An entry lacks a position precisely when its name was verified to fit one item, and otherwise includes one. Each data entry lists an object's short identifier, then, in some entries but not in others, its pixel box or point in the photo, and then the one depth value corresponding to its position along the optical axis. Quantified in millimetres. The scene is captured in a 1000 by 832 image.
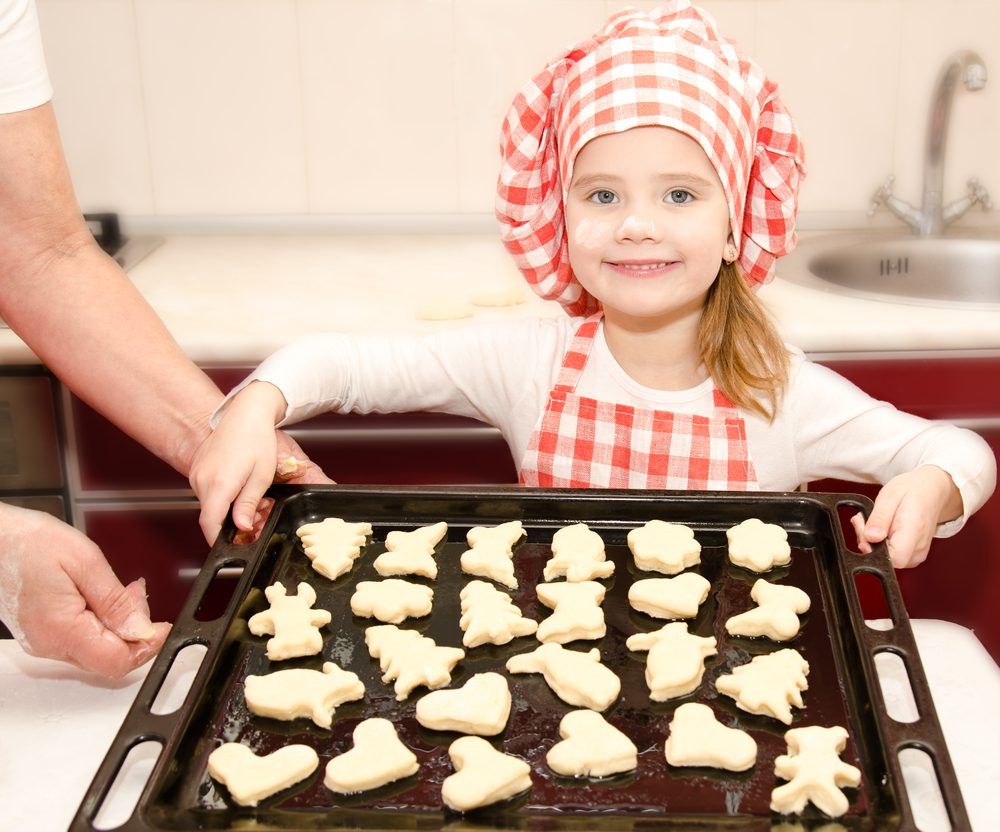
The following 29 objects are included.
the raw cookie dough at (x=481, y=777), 726
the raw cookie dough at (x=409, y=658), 862
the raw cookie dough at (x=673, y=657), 845
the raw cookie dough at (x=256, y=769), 739
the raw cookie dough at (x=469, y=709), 808
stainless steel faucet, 2113
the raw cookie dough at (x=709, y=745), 767
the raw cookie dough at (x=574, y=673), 841
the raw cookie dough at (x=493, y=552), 1006
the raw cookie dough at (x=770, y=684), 821
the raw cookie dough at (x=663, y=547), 1009
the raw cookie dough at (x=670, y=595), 948
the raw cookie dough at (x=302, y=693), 824
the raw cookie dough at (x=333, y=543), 1021
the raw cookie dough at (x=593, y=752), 761
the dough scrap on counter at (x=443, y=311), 1756
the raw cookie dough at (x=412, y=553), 1020
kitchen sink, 2133
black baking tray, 730
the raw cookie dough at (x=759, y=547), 1009
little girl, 1163
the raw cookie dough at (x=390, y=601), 951
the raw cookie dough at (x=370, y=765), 748
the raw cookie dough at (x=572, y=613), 919
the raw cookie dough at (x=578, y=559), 996
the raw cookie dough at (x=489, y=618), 920
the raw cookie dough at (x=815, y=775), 720
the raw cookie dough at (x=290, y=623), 899
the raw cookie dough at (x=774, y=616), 912
